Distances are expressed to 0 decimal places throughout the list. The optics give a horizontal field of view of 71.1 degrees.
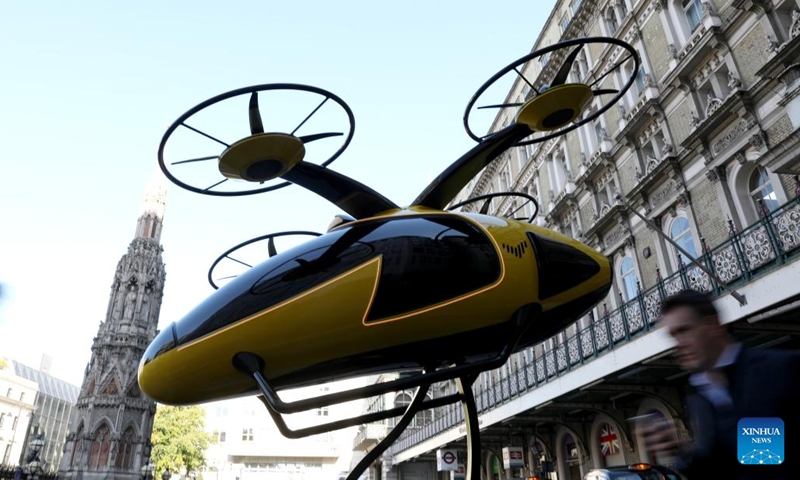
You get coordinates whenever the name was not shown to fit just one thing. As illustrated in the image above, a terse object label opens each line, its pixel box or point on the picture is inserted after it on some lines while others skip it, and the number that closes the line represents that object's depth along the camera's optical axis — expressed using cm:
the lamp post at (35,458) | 2105
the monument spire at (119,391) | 4816
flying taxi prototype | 326
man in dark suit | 176
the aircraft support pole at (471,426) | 387
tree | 5566
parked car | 945
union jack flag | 1981
